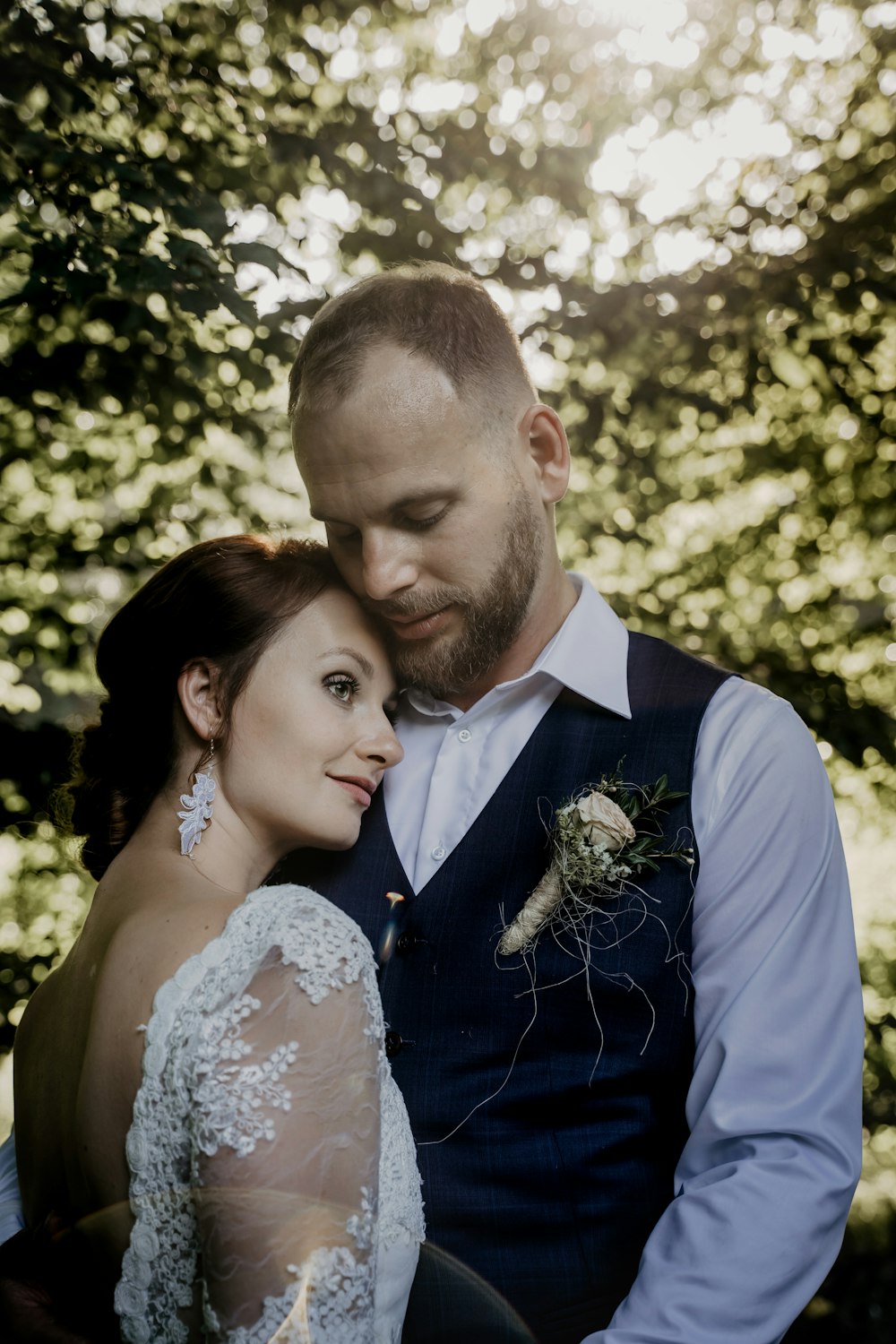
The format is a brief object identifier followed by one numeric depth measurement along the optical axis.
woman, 0.80
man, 0.88
